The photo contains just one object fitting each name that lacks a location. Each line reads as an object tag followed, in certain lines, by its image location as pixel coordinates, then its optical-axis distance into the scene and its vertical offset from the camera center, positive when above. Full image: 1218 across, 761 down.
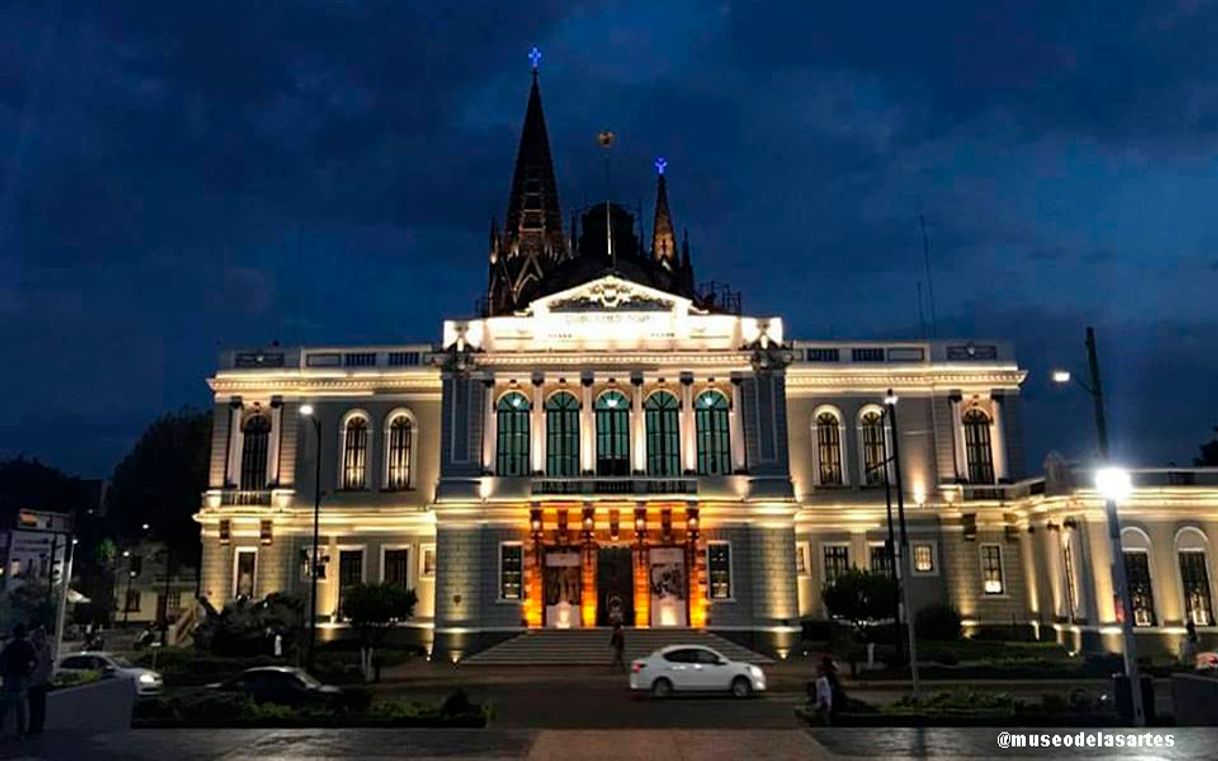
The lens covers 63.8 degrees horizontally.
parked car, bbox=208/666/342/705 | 24.86 -2.55
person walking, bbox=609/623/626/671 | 37.94 -2.58
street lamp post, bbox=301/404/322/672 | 34.92 -0.58
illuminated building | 44.25 +4.42
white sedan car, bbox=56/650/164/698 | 28.81 -2.28
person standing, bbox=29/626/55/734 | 16.86 -1.57
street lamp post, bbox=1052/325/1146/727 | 20.53 +0.79
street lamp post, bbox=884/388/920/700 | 25.30 +0.12
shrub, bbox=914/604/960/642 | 44.91 -2.29
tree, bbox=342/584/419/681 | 40.16 -0.86
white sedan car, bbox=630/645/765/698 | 28.23 -2.73
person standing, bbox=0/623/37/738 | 16.30 -1.32
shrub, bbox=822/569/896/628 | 38.59 -0.85
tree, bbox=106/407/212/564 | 66.62 +7.19
